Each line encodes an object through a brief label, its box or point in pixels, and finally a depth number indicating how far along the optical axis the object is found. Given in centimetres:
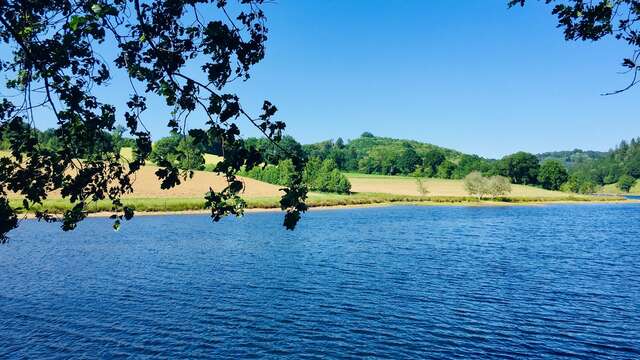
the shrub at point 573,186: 19712
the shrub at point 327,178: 14675
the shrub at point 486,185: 14888
